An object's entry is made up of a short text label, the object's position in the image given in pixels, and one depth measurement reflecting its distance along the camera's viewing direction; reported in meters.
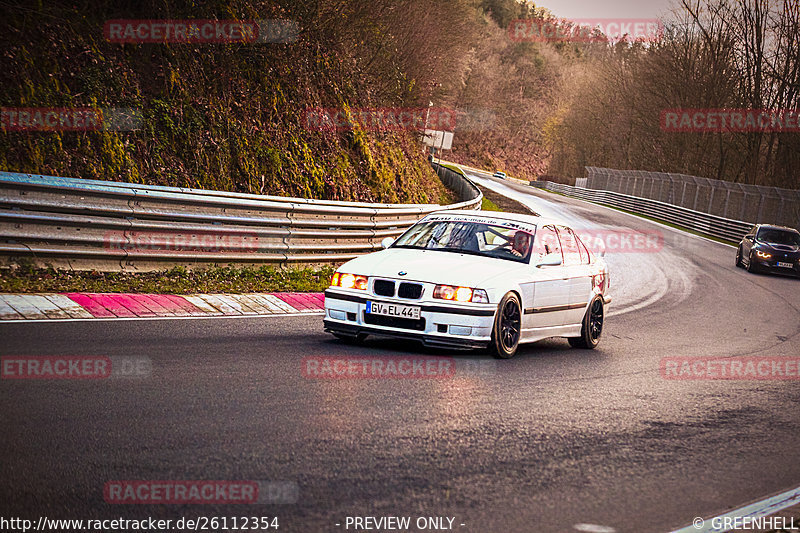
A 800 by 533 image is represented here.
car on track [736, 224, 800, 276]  27.58
